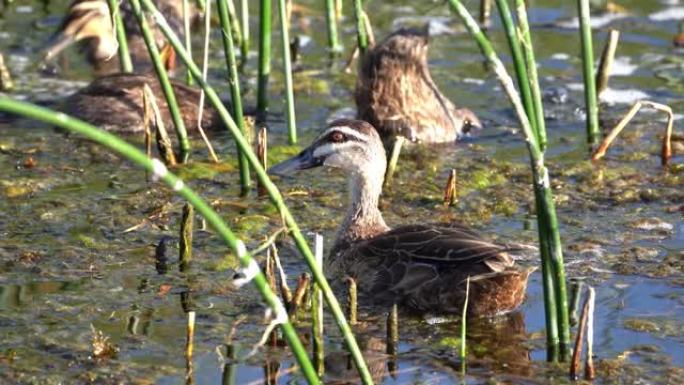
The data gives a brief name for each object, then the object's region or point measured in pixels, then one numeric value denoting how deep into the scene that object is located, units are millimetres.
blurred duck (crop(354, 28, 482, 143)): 22250
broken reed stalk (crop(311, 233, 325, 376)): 12695
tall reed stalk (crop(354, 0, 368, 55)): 20741
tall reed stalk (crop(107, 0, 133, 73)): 20720
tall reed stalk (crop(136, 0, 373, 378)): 10844
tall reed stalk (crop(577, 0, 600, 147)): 18953
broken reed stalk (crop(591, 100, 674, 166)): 19234
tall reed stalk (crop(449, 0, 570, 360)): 11594
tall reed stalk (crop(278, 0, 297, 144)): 19266
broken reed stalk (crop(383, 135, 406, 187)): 19531
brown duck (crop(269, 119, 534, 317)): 14812
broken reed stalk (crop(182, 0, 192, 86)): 19641
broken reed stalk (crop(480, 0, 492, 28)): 27375
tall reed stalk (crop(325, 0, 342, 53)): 22286
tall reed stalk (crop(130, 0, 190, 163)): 16641
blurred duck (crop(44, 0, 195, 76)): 26353
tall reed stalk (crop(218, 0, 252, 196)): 17437
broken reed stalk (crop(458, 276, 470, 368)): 13187
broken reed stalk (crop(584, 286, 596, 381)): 12437
